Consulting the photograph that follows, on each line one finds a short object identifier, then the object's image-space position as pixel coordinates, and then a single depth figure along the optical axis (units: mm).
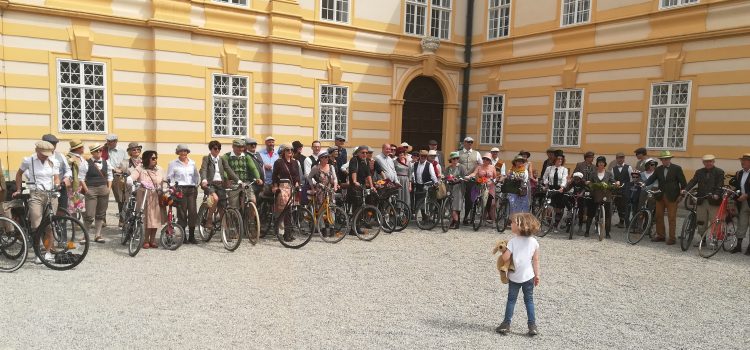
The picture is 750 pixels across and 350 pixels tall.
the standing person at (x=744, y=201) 8422
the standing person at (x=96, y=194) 8156
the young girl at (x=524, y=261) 4574
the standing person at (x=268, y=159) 9039
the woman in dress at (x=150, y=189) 7508
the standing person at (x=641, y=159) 10938
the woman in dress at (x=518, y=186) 9930
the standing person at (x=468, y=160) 10508
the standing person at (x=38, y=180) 6607
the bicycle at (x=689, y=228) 8703
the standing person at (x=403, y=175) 10273
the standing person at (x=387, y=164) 9680
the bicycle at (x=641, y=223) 9320
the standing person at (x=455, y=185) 10148
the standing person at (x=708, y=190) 8672
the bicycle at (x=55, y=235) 6449
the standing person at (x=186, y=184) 7820
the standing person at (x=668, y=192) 9148
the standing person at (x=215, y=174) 7980
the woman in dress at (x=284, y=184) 8164
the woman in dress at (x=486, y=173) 10141
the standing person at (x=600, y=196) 9438
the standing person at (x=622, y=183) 10719
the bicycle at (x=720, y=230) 8273
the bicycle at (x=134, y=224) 7281
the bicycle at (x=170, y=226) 7637
